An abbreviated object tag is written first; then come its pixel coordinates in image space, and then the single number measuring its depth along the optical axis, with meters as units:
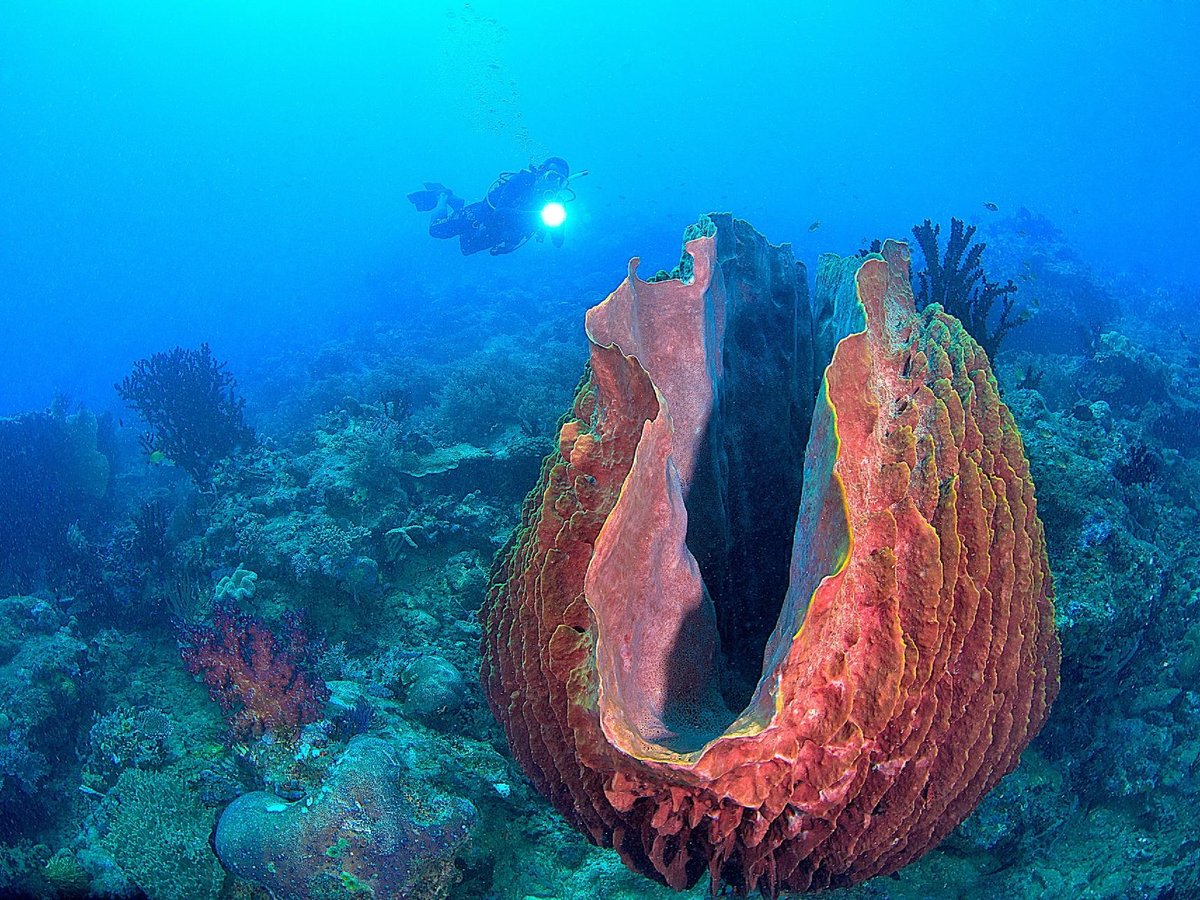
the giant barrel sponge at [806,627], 1.46
